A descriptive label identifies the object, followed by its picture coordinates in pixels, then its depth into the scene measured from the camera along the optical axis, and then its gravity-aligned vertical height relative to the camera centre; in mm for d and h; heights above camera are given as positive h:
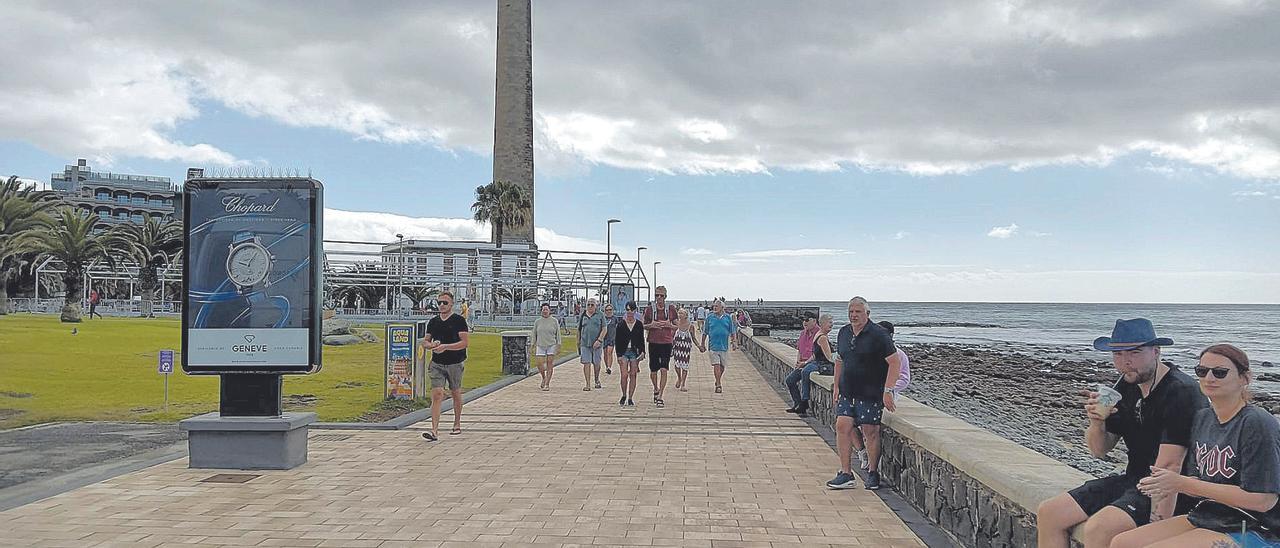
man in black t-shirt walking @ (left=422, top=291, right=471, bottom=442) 9898 -411
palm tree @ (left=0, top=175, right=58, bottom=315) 34250 +3537
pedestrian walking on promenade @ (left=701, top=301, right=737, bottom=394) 15469 -406
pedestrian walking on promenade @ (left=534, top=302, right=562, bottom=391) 15859 -477
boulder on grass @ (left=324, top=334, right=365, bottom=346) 26491 -829
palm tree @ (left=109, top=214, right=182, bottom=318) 42719 +3321
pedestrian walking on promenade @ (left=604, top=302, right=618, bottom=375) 18672 -557
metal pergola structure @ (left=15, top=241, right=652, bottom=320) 34094 +1359
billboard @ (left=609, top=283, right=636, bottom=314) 30491 +567
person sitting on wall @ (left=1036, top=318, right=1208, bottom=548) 3742 -533
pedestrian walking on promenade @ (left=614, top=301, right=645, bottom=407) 13790 -551
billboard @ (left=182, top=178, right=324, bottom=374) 8430 +329
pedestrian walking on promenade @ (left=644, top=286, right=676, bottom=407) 13797 -436
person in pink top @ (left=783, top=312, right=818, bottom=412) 12961 -640
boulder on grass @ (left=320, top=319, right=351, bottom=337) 29402 -537
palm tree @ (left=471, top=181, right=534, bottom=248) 59062 +6808
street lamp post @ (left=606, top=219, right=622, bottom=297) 34844 +1742
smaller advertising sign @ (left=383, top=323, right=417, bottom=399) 13172 -708
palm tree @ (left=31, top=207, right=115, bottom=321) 34688 +2489
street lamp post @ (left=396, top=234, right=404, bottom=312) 33219 +1315
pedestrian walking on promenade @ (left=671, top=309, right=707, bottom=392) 16469 -647
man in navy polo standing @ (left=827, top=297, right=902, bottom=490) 7215 -575
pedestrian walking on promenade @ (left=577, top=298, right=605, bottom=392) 15820 -468
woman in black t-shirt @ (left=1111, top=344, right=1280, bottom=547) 3307 -607
